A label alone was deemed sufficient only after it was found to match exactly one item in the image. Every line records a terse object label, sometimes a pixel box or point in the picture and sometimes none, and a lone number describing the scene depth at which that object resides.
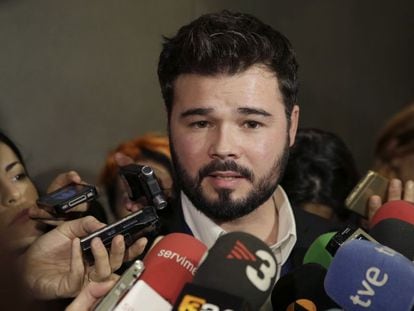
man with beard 1.09
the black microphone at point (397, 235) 0.85
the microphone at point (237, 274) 0.63
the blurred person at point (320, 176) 1.66
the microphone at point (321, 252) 0.96
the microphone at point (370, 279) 0.68
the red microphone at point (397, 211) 1.01
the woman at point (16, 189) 1.24
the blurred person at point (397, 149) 1.71
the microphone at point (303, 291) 0.79
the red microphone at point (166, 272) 0.70
